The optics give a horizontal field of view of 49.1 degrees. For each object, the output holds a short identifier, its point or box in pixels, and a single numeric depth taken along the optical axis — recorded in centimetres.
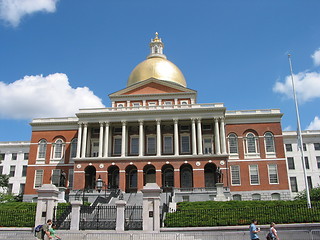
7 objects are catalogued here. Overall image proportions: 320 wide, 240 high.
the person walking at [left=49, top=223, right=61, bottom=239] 1735
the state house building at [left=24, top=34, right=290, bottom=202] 4956
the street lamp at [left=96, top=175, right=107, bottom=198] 3092
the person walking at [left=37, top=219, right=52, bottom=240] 1700
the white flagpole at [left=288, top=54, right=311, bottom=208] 3247
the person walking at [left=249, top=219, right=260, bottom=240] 1708
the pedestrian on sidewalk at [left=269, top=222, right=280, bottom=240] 1723
